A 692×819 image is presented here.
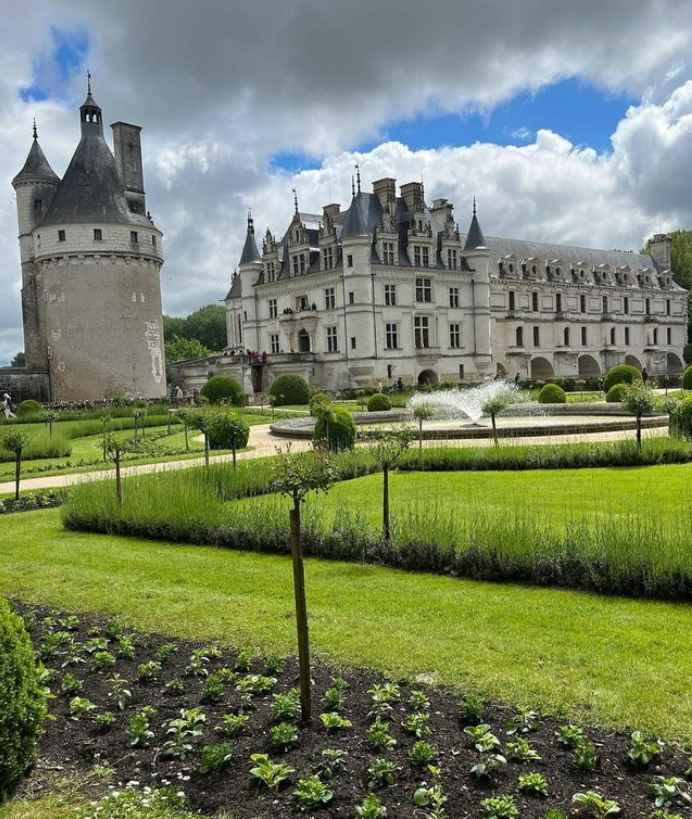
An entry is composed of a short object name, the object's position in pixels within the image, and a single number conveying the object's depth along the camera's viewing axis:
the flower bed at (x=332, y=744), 4.02
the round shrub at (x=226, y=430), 17.54
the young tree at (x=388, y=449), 9.27
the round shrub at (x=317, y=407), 18.27
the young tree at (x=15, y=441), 14.85
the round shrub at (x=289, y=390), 41.84
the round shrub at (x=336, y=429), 18.23
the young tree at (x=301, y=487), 4.84
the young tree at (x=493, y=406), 18.40
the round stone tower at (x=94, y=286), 43.22
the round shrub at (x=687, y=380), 38.34
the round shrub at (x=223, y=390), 36.69
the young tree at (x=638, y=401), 16.87
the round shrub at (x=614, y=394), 30.45
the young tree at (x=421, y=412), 17.60
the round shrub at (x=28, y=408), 35.41
